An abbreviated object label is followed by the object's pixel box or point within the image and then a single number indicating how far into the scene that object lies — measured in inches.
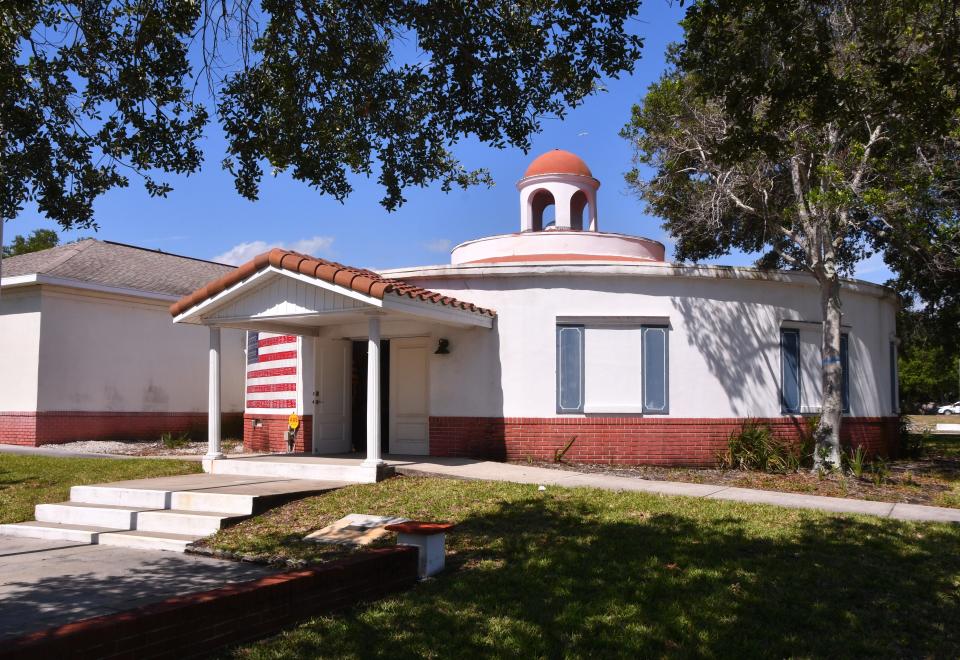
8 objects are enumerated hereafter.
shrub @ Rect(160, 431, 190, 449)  770.8
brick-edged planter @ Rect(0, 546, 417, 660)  193.8
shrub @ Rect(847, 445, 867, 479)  536.7
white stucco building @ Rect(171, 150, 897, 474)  586.2
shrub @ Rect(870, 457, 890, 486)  519.5
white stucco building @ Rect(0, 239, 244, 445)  765.3
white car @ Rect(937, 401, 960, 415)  2858.3
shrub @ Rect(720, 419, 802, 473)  574.2
